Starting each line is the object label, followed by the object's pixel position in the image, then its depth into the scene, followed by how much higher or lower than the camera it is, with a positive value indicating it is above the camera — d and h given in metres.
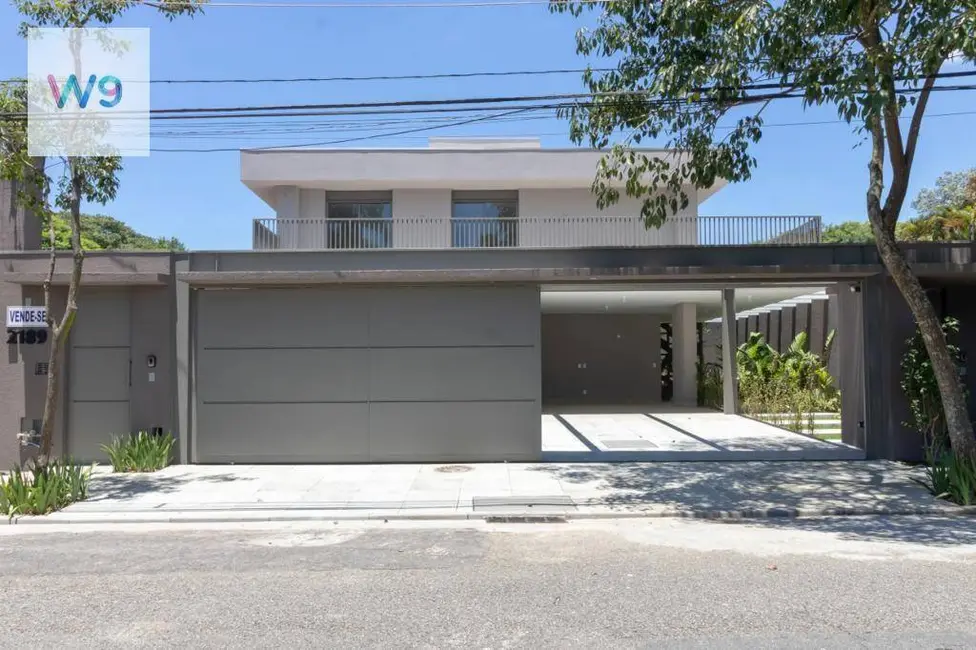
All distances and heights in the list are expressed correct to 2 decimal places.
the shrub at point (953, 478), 8.58 -1.64
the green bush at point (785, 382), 18.52 -0.92
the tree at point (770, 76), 7.50 +3.45
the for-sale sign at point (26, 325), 11.52 +0.56
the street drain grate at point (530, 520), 8.41 -2.00
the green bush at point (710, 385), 21.78 -1.10
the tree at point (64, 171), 9.29 +2.62
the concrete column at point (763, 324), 26.11 +1.00
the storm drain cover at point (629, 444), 13.84 -1.85
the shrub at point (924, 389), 10.73 -0.62
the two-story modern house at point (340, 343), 11.98 +0.22
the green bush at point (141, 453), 11.51 -1.58
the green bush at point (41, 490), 8.72 -1.66
